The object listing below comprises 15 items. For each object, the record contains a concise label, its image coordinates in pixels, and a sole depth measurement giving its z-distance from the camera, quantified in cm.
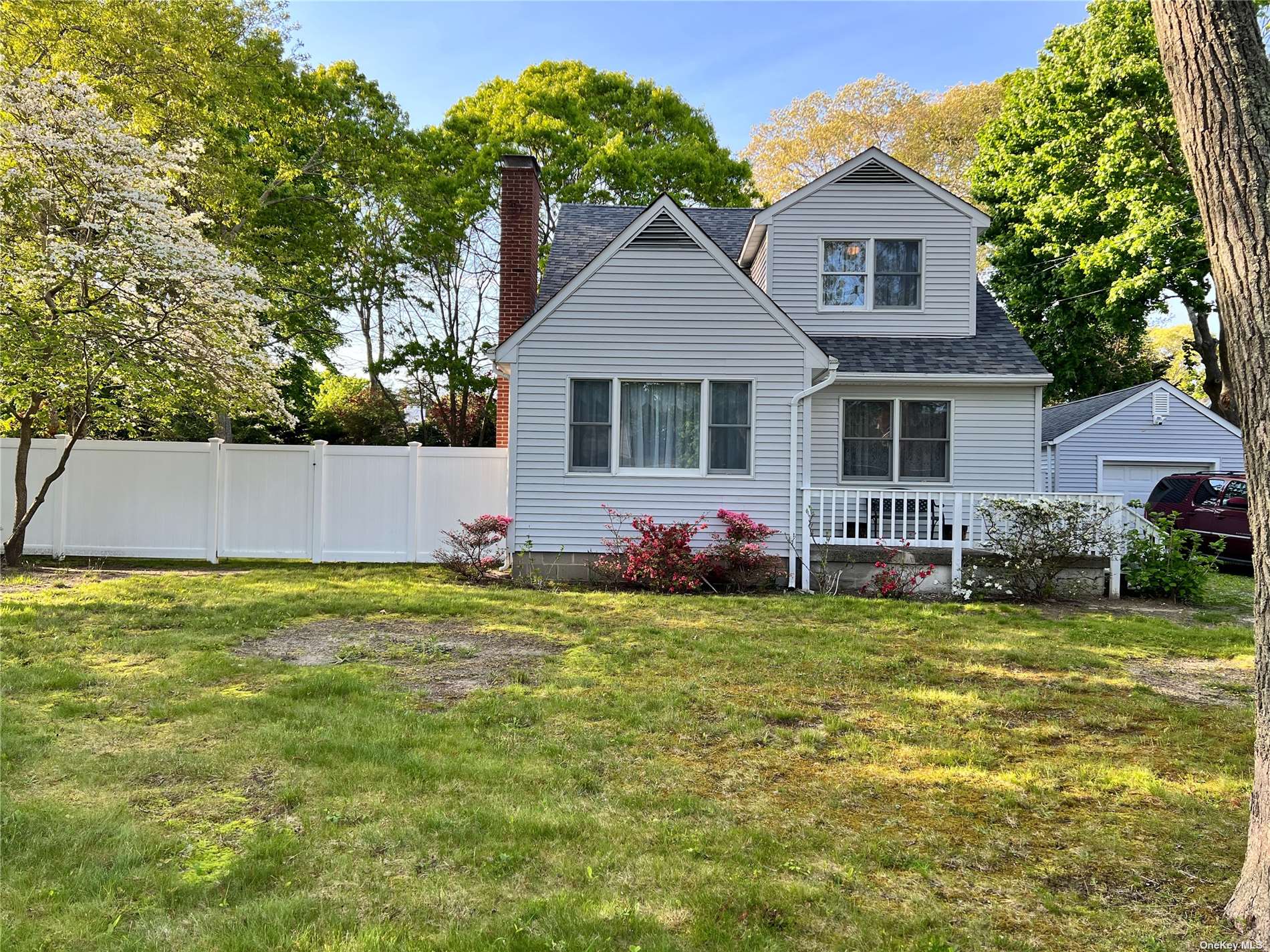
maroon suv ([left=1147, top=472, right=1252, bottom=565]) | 1338
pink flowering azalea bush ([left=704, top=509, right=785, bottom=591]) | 1042
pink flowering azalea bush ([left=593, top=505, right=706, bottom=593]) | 1028
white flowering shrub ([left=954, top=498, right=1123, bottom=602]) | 1009
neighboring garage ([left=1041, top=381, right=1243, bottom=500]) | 1878
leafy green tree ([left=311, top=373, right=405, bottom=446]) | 2094
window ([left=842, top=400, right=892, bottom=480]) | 1245
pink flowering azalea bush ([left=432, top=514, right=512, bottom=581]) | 1087
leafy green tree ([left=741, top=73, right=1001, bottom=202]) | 2839
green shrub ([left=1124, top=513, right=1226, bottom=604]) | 1015
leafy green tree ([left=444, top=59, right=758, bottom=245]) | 2408
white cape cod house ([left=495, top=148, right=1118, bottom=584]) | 1088
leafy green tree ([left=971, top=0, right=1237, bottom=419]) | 1816
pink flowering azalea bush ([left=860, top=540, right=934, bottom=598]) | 1043
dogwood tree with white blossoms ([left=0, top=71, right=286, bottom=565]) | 935
